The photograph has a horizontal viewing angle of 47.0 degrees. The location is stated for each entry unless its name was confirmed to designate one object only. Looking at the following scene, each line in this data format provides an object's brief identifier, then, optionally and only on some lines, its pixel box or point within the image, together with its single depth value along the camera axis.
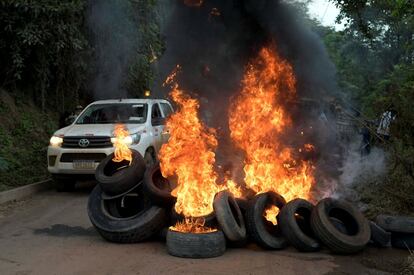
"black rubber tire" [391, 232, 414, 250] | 6.64
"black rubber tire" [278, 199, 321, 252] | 6.33
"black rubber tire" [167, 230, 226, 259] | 6.11
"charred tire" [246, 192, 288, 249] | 6.46
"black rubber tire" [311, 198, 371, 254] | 6.21
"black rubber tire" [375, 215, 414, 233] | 6.59
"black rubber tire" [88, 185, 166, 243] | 6.66
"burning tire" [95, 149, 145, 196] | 7.16
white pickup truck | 10.38
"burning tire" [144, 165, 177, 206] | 6.78
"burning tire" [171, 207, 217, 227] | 6.53
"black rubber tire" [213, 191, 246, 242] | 6.32
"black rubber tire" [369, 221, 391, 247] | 6.66
